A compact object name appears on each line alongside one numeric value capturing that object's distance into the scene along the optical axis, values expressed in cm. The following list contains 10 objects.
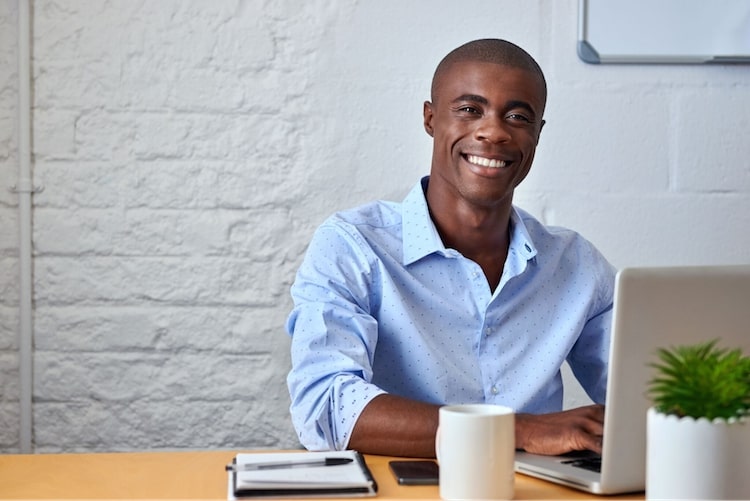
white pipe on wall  233
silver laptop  134
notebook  137
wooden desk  140
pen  146
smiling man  181
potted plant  120
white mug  134
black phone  144
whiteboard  241
